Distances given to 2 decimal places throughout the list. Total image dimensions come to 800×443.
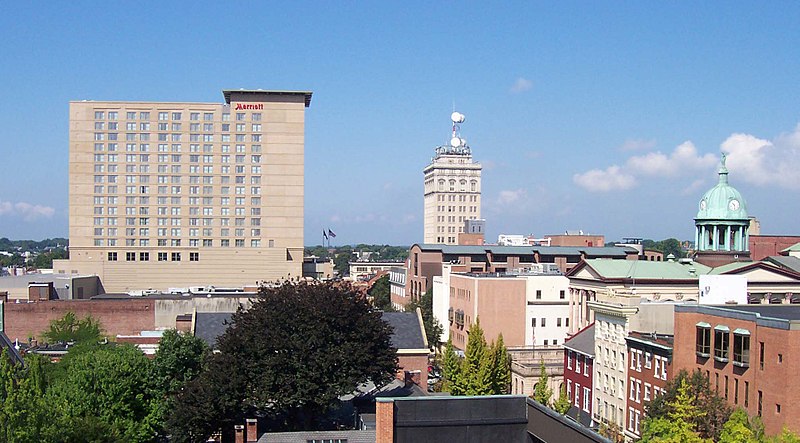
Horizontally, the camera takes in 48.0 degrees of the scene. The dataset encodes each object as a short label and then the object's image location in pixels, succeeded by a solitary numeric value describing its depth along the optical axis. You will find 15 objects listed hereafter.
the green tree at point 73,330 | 91.69
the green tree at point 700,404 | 47.41
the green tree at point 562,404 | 66.81
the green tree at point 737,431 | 38.66
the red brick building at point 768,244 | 138.00
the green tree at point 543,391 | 68.00
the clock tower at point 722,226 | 98.81
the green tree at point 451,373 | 74.75
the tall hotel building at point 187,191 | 148.75
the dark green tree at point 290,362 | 54.81
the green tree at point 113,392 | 50.94
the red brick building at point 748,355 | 45.81
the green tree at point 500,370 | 75.00
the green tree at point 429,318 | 116.88
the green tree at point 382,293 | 166.54
